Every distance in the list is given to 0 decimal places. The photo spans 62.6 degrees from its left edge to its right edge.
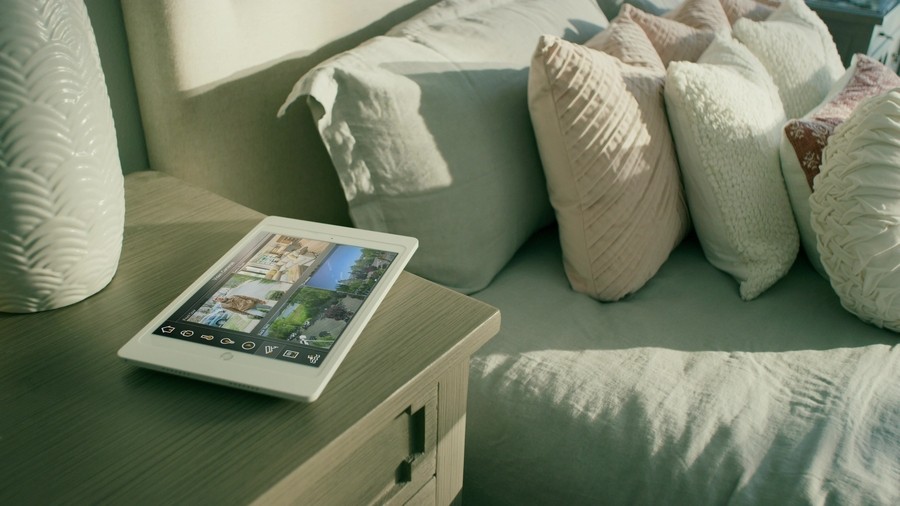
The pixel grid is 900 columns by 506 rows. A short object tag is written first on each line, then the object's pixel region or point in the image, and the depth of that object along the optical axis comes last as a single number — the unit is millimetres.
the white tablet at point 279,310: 540
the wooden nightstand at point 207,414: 471
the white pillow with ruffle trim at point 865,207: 950
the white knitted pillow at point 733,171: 1061
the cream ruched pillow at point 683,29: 1309
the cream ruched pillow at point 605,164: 966
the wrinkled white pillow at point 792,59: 1354
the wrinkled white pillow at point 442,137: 901
